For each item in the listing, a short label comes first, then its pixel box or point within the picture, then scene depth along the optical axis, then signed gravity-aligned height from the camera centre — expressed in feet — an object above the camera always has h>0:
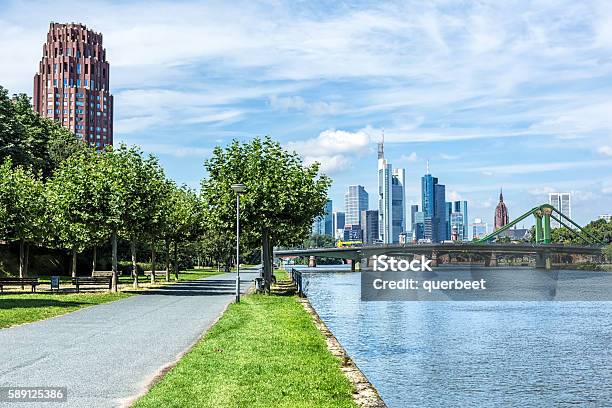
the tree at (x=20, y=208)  151.02 +9.80
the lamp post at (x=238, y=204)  112.31 +7.93
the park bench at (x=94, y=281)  146.84 -5.73
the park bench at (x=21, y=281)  132.12 -5.21
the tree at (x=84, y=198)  136.67 +10.58
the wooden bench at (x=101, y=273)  180.34 -5.18
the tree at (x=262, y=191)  126.31 +10.88
